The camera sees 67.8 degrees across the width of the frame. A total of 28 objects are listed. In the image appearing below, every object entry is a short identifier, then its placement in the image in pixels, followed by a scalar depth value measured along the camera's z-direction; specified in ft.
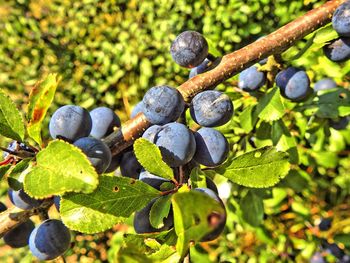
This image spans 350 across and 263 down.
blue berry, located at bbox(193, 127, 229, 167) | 0.26
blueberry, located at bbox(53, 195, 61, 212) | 0.29
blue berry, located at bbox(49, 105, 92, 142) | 0.27
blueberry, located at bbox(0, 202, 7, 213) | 0.33
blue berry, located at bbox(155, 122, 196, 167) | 0.24
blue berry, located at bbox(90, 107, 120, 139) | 0.32
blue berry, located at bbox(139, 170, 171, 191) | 0.27
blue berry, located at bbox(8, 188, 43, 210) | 0.28
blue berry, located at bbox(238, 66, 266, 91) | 0.39
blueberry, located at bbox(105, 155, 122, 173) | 0.31
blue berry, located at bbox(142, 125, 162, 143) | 0.26
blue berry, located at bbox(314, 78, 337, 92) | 0.49
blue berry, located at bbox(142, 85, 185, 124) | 0.26
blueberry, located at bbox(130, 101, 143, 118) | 0.33
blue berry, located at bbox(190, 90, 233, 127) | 0.27
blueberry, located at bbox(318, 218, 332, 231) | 0.68
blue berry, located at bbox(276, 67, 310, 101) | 0.37
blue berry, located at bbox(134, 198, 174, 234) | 0.26
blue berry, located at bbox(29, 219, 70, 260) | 0.30
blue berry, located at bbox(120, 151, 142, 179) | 0.30
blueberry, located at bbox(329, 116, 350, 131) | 0.50
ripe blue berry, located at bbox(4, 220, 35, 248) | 0.34
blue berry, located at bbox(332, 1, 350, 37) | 0.31
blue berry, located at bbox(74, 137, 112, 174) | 0.24
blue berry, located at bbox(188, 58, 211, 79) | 0.32
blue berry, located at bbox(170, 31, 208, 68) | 0.30
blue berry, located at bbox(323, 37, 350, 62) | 0.34
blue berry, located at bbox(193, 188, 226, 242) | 0.23
